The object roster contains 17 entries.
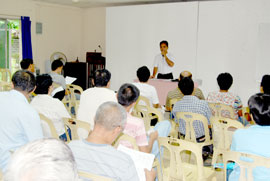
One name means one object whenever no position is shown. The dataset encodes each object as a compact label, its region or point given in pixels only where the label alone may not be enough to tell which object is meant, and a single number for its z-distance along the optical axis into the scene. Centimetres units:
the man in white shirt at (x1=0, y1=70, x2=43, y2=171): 241
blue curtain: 924
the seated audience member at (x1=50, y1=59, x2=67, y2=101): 474
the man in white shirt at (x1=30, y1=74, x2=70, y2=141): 329
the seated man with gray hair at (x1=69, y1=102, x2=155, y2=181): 182
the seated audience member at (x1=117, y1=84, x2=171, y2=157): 257
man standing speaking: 757
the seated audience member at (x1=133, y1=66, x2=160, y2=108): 464
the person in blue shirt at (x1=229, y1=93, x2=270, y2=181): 227
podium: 1032
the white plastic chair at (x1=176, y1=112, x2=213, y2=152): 358
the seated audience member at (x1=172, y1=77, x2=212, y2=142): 371
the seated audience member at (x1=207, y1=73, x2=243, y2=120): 417
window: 921
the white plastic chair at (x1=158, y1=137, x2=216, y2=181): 242
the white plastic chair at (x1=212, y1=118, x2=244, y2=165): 327
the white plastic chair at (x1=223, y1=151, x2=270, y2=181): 208
